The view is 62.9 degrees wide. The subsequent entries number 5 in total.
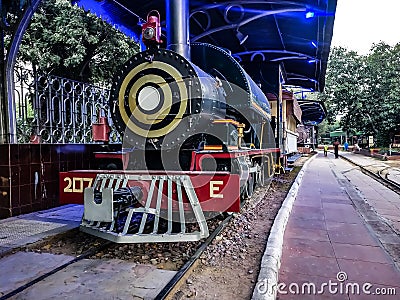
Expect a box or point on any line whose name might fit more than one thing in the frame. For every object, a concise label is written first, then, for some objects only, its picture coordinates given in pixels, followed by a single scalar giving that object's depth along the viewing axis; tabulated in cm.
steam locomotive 334
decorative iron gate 511
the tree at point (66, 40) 1228
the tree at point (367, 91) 2327
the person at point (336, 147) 2289
